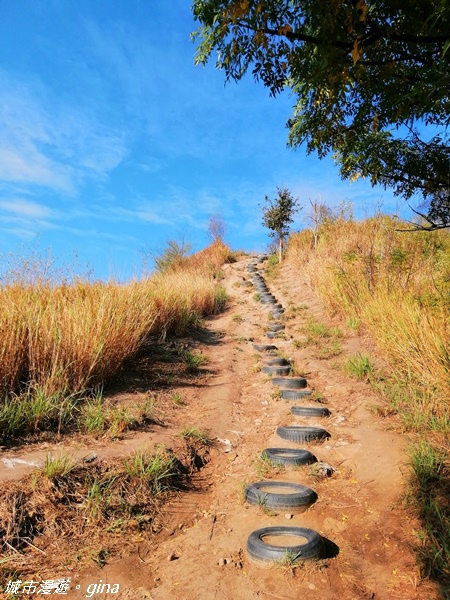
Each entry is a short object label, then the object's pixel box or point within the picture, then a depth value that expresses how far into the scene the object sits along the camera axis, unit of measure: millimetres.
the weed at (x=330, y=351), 6097
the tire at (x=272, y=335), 7766
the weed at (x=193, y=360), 5777
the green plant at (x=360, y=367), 4832
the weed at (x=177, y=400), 4514
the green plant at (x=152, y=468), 2717
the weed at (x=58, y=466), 2445
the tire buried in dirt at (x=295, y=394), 4633
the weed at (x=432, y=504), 1934
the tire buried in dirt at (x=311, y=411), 4113
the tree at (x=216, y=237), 20250
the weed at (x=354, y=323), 6598
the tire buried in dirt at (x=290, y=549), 1989
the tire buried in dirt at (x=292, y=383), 4973
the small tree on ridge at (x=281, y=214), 17359
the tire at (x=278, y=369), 5492
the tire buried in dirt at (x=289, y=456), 3111
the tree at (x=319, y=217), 13312
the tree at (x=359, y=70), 2307
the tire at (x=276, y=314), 9445
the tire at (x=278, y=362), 5906
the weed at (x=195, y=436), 3545
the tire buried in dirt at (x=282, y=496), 2523
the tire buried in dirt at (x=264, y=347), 6945
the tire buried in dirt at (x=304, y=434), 3578
